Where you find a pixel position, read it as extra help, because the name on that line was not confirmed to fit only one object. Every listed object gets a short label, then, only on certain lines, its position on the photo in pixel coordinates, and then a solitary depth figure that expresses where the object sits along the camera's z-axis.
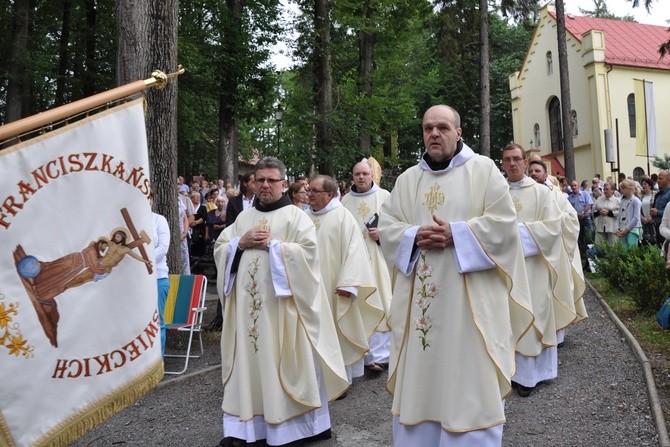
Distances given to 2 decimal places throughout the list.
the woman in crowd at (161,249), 6.72
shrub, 8.77
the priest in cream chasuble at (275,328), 4.82
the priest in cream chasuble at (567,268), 7.00
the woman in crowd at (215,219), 12.20
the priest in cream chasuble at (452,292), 3.84
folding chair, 7.29
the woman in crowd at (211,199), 12.48
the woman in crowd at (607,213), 13.79
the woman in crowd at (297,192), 7.04
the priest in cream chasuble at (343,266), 6.36
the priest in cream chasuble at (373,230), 7.32
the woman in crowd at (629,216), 12.05
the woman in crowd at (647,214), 12.10
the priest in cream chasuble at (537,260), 6.14
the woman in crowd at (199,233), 12.81
